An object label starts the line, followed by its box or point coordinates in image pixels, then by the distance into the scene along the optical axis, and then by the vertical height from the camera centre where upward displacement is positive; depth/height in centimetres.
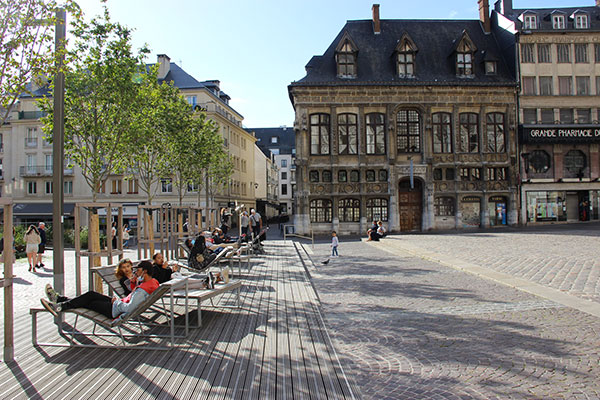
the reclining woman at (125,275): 793 -104
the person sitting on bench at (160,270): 867 -107
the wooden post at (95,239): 980 -55
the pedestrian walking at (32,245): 1663 -109
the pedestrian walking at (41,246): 1757 -130
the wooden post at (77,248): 963 -71
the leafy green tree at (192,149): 2809 +371
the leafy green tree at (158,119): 1905 +435
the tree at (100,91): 1623 +405
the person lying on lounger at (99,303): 658 -124
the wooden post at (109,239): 1002 -56
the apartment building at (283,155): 10250 +1108
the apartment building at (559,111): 4053 +769
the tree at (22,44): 770 +267
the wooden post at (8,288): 584 -91
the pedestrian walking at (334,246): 1902 -150
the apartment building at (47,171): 5159 +457
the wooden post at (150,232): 1455 -64
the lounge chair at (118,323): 641 -145
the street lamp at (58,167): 913 +85
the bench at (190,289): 734 -128
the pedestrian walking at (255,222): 2034 -56
